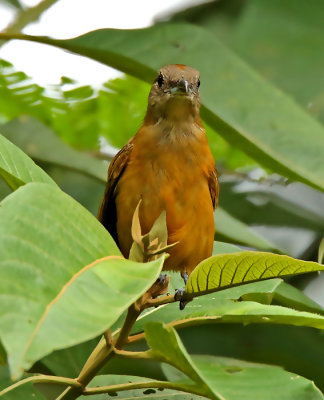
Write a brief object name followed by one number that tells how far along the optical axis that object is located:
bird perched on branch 6.29
